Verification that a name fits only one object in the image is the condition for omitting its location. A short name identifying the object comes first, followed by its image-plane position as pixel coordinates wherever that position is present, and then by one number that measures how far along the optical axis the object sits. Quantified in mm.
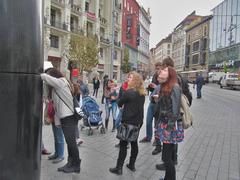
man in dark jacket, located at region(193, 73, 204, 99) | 18141
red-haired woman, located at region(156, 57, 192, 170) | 4504
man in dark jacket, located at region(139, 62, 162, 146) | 5355
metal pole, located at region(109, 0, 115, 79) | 18294
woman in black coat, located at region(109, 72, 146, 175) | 4090
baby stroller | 6938
